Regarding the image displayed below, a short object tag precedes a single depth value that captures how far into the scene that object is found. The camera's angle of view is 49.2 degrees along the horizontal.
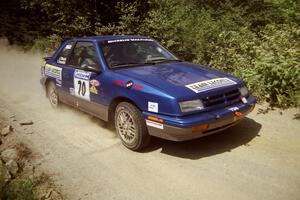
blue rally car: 4.27
